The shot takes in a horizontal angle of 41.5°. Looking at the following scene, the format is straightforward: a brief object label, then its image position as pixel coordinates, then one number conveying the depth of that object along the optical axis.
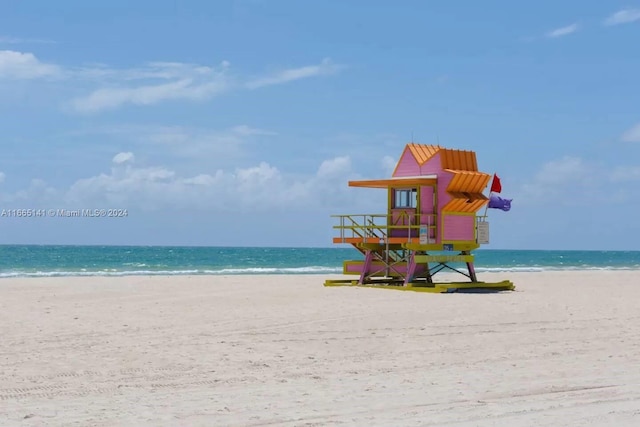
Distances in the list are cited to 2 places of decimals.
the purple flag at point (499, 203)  26.23
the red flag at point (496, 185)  26.31
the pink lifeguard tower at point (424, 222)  24.94
